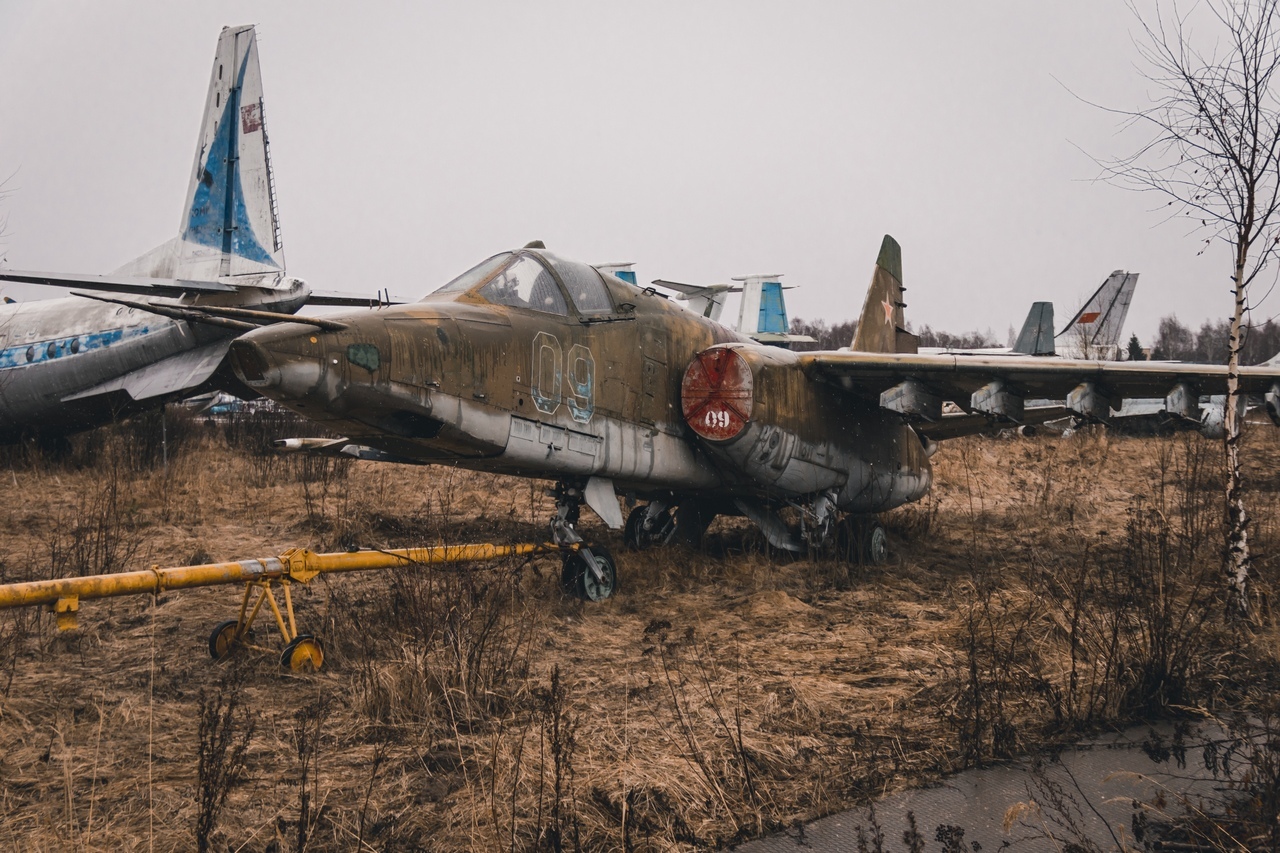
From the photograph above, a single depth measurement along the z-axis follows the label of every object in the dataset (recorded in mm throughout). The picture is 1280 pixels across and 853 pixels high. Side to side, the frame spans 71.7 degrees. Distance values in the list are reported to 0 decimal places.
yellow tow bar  4441
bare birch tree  6148
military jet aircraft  5773
